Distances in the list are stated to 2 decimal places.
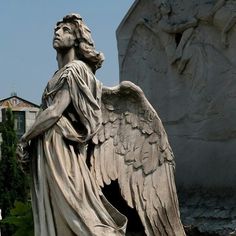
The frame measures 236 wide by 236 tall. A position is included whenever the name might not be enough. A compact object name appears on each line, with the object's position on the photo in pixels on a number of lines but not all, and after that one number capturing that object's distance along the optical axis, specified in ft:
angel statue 23.37
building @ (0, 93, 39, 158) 161.34
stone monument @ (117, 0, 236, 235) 32.93
